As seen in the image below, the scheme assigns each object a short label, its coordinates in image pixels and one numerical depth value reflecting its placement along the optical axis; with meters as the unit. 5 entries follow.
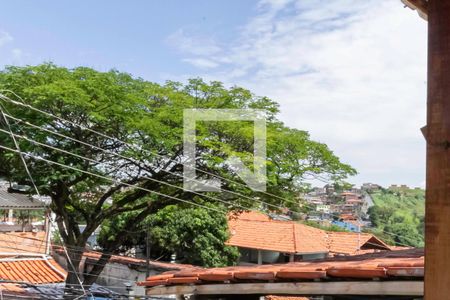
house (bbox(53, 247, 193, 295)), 13.32
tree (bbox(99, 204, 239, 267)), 14.48
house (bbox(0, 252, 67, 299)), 10.13
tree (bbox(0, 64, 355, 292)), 9.09
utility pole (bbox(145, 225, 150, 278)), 11.83
